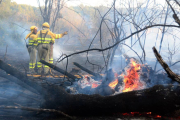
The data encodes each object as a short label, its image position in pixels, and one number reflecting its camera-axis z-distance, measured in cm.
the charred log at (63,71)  378
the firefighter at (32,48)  665
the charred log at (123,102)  223
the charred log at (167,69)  236
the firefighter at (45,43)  637
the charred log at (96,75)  423
